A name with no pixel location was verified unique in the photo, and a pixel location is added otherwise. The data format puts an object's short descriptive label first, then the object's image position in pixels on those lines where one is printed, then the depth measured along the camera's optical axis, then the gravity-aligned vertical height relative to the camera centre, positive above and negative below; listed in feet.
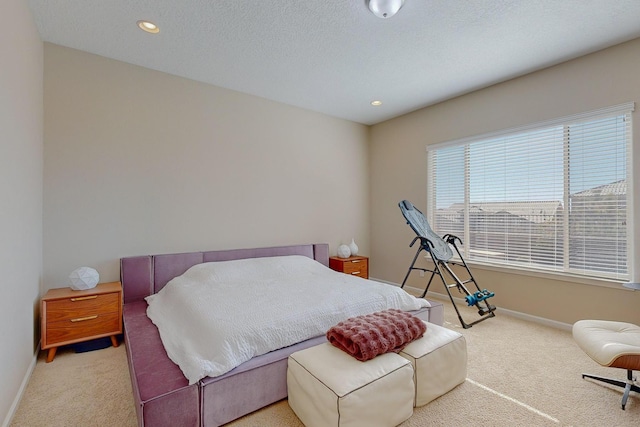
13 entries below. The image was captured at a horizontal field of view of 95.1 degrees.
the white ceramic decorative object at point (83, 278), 8.07 -1.83
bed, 4.78 -3.05
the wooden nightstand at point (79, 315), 7.45 -2.74
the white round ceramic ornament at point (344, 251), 14.49 -1.91
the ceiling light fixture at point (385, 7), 6.81 +4.89
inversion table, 10.42 -1.28
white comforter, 5.68 -2.32
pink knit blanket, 5.46 -2.41
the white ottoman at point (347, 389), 4.68 -3.00
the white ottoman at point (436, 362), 5.81 -3.11
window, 8.93 +0.67
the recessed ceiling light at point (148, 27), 7.83 +5.08
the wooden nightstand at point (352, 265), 13.85 -2.53
